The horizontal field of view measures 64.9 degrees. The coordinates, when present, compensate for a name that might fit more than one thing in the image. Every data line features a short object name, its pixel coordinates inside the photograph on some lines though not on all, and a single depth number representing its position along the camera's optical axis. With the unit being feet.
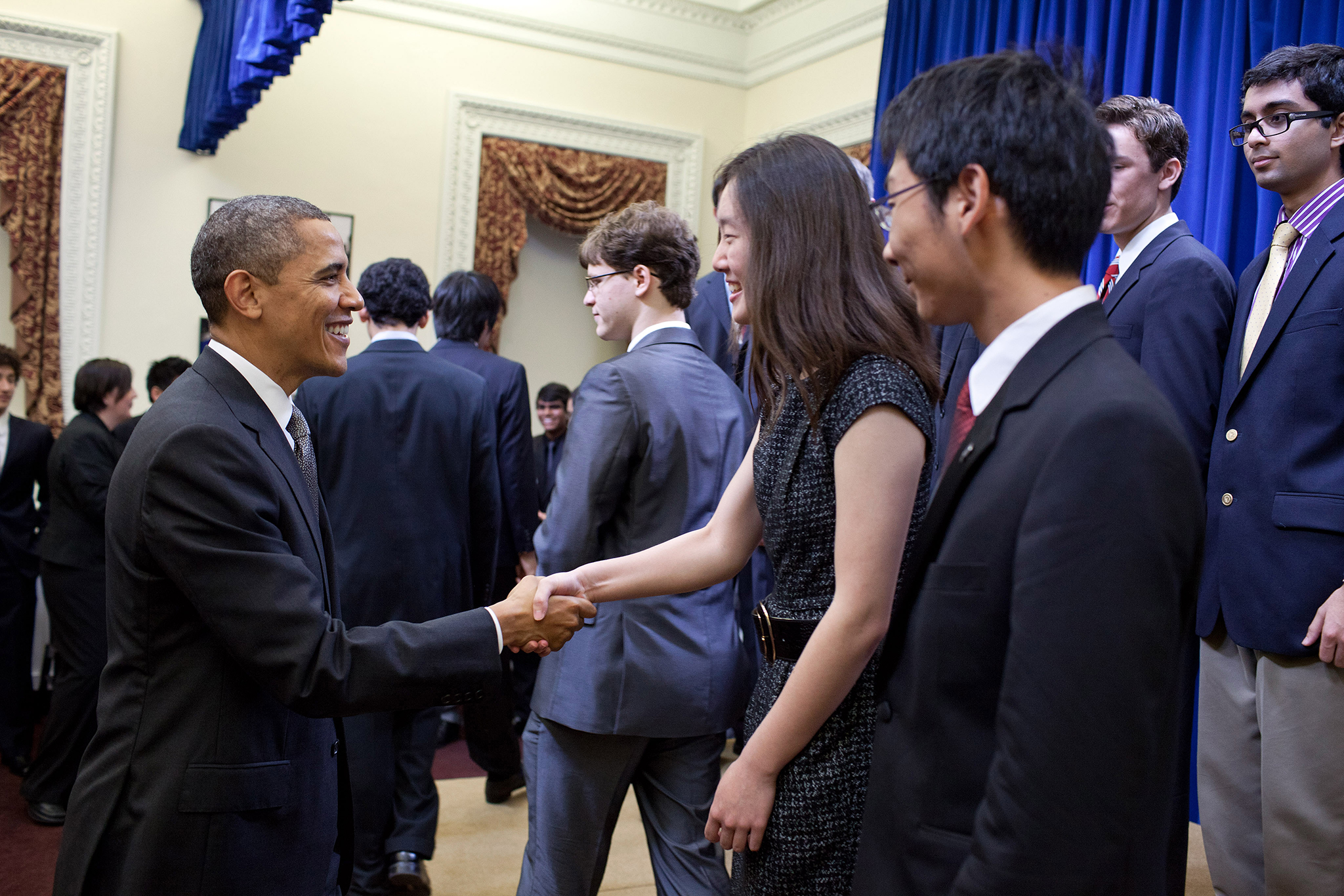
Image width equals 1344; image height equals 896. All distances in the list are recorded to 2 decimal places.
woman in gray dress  4.03
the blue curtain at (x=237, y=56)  12.00
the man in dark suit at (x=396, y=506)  9.42
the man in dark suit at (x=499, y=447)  12.18
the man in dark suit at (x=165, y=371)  13.29
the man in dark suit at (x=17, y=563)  13.12
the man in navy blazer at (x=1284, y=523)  6.48
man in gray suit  6.69
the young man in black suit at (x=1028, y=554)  2.77
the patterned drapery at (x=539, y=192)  21.13
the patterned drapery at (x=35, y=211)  17.66
